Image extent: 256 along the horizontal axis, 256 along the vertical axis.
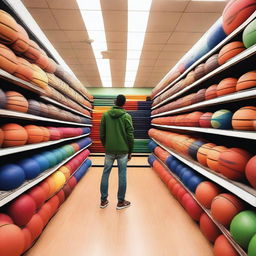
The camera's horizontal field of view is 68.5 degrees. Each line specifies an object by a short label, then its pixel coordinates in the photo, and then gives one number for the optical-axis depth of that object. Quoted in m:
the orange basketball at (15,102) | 1.67
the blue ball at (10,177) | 1.58
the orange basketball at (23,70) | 1.78
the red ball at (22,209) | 1.66
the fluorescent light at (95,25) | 4.11
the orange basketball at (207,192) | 2.01
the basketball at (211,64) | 2.13
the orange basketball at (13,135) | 1.64
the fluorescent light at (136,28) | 4.11
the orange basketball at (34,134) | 2.01
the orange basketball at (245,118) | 1.47
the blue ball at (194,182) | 2.45
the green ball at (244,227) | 1.33
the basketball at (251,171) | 1.32
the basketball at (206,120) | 2.19
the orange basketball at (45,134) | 2.32
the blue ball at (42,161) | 2.21
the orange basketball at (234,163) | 1.56
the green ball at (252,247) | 1.18
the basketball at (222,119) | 1.86
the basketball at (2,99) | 1.50
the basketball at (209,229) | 1.93
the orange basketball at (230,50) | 1.77
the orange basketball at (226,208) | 1.58
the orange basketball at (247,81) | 1.51
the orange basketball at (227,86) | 1.84
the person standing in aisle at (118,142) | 2.86
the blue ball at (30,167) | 1.91
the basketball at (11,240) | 1.33
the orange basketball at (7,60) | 1.54
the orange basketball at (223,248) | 1.53
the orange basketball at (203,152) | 2.21
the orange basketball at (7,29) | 1.58
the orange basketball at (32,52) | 2.03
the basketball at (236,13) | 1.59
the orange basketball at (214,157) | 1.92
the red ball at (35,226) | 1.86
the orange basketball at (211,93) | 2.14
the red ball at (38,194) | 1.96
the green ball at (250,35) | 1.43
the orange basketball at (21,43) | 1.76
